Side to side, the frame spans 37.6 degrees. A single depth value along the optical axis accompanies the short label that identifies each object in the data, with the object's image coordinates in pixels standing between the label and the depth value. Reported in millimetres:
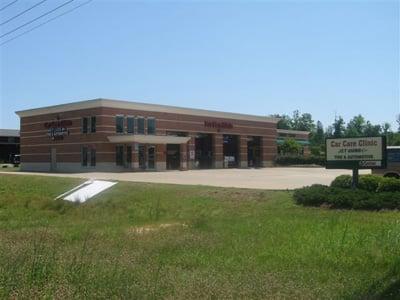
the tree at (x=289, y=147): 96438
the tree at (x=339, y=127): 145025
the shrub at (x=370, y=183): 21562
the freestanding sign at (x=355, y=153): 20772
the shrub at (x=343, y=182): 23016
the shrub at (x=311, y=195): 19719
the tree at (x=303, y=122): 169875
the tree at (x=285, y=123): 168875
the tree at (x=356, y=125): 151875
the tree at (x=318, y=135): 160850
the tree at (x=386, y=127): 166750
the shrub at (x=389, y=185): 20891
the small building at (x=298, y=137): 100900
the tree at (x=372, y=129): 154950
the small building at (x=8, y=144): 93938
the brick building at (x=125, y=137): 59531
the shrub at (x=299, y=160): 83750
